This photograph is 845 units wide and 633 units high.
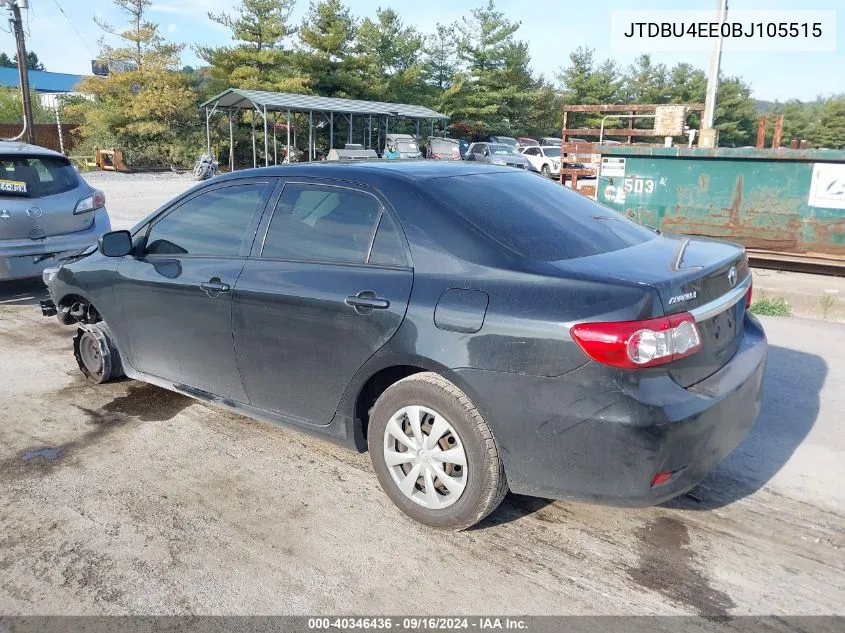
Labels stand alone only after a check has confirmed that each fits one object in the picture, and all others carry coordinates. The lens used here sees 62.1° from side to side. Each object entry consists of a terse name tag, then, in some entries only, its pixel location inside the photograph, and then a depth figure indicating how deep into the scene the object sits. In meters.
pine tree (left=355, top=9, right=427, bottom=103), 39.53
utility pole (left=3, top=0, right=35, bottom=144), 20.97
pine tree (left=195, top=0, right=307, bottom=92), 35.81
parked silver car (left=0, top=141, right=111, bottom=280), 6.95
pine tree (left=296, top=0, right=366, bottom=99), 37.22
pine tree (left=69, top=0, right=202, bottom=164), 32.97
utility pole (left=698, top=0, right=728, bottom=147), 12.59
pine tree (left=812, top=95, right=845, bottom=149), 58.19
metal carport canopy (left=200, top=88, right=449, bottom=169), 25.42
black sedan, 2.64
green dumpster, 8.12
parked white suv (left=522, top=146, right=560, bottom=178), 30.42
